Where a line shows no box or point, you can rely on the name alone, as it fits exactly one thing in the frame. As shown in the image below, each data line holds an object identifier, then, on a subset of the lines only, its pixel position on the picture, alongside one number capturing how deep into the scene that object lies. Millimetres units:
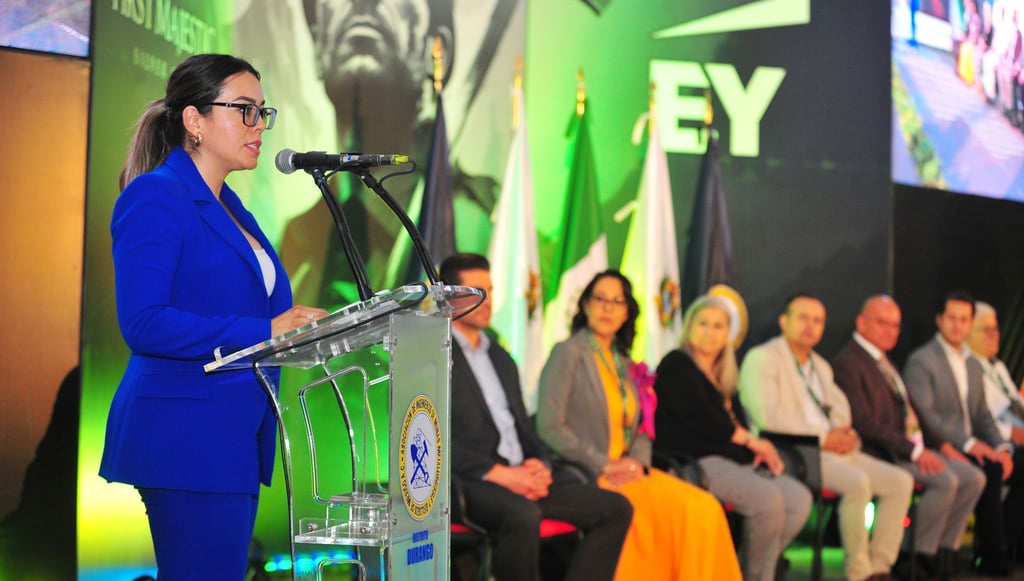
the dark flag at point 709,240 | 6754
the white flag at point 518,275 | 6074
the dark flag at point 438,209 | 5754
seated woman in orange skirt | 4988
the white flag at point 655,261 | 6480
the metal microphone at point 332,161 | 2271
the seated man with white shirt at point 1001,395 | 6980
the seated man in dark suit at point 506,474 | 4379
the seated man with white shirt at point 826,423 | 5824
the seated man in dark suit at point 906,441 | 6305
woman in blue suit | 2207
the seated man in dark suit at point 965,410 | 6641
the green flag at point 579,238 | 6379
